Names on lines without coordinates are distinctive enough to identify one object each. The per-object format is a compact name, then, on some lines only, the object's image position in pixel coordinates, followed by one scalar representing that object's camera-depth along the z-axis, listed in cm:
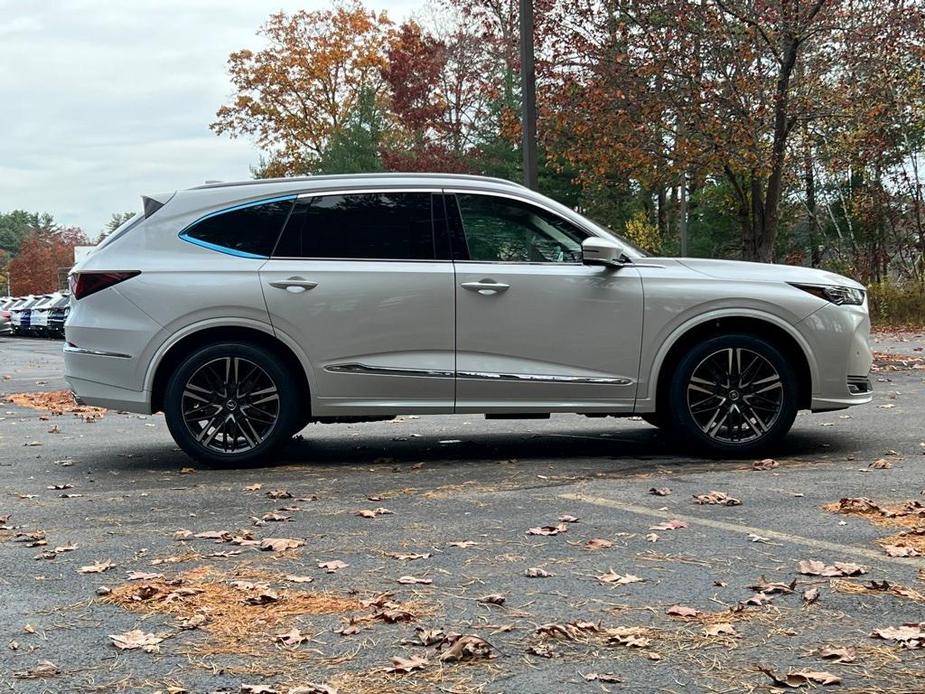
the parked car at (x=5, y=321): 4812
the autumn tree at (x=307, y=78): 5294
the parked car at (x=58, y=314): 4403
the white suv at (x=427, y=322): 785
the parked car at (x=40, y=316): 4631
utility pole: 1650
